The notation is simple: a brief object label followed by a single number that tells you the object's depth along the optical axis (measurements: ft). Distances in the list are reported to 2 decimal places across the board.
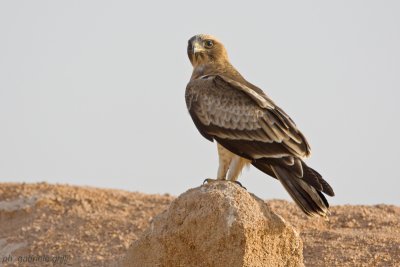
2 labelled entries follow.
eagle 65.98
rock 61.77
